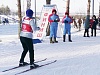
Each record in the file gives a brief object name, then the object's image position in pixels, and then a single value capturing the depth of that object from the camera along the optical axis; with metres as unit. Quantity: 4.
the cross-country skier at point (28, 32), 8.51
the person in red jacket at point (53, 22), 15.01
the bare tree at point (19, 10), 18.59
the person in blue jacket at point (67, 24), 16.19
